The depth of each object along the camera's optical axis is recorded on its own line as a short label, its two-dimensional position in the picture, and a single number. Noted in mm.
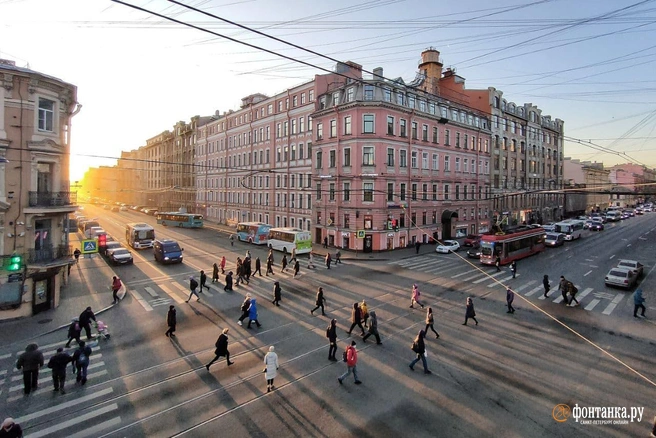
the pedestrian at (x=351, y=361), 10797
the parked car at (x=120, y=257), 29938
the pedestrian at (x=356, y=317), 15172
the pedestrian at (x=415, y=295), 18672
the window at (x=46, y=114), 18578
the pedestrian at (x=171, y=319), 14695
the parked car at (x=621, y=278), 22578
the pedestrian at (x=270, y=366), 10523
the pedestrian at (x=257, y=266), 26219
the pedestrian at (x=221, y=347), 11789
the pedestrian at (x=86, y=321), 14523
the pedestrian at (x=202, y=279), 21562
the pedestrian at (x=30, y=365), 10641
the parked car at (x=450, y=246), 36938
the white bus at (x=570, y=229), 46647
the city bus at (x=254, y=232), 41375
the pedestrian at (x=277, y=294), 19250
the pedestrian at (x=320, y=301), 17672
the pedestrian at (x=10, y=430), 7199
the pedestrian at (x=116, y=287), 19719
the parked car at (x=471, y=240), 39162
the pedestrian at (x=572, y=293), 19128
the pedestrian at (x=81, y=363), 11117
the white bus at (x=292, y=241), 34656
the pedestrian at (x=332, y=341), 12609
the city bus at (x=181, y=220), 56969
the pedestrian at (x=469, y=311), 16141
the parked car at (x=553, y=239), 40812
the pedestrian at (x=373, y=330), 14039
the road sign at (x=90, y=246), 22344
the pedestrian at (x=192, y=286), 19484
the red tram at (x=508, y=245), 30359
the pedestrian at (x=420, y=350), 11602
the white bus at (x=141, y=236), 37562
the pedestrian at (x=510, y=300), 17906
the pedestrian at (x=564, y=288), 19412
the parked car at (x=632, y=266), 24244
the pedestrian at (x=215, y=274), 24344
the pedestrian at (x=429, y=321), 14453
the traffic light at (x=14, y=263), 16375
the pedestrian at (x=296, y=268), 26641
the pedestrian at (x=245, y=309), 15898
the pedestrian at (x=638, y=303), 17609
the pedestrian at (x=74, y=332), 13945
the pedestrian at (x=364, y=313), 15442
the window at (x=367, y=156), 36594
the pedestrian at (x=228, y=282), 22016
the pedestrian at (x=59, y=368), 10586
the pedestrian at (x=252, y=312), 15648
